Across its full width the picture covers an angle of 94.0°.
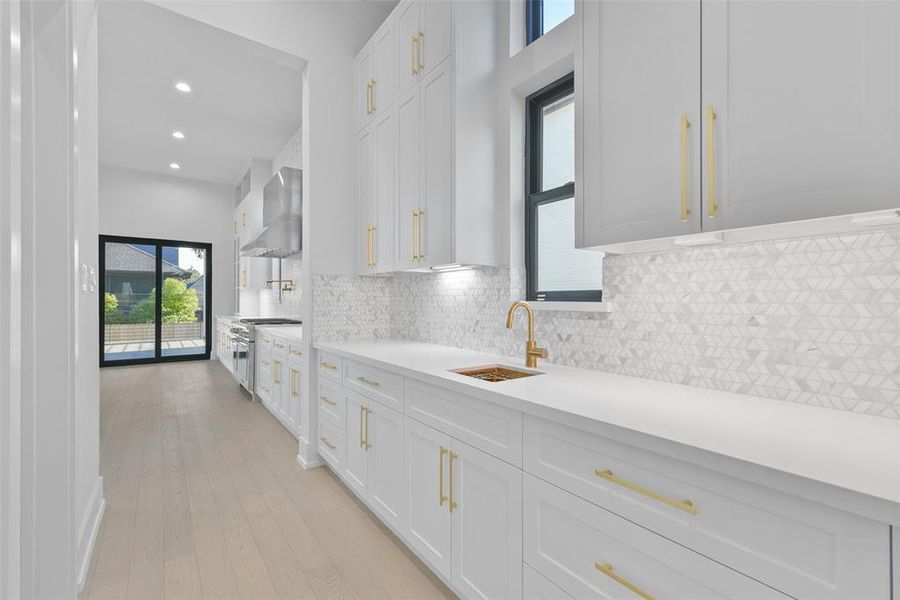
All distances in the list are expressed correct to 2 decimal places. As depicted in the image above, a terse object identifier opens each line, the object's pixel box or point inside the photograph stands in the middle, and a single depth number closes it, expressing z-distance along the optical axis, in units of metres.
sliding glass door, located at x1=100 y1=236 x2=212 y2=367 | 6.98
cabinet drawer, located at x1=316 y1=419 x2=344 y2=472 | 2.61
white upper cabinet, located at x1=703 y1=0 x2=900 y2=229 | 0.88
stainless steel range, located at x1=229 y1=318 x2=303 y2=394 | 4.71
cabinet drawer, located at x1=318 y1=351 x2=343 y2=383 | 2.63
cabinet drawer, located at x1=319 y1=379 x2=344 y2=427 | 2.59
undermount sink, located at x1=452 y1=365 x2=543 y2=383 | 1.99
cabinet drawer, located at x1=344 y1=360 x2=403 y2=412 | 1.99
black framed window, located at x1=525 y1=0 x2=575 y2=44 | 2.23
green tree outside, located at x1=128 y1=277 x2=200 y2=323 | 7.19
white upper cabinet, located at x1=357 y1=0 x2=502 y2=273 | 2.16
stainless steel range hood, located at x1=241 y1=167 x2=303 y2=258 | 4.35
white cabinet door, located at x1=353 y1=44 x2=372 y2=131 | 2.95
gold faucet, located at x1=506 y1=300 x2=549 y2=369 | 1.92
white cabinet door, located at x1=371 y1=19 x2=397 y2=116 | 2.67
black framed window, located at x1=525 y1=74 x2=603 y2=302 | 2.03
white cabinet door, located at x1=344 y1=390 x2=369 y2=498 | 2.29
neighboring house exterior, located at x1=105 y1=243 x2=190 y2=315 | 6.97
